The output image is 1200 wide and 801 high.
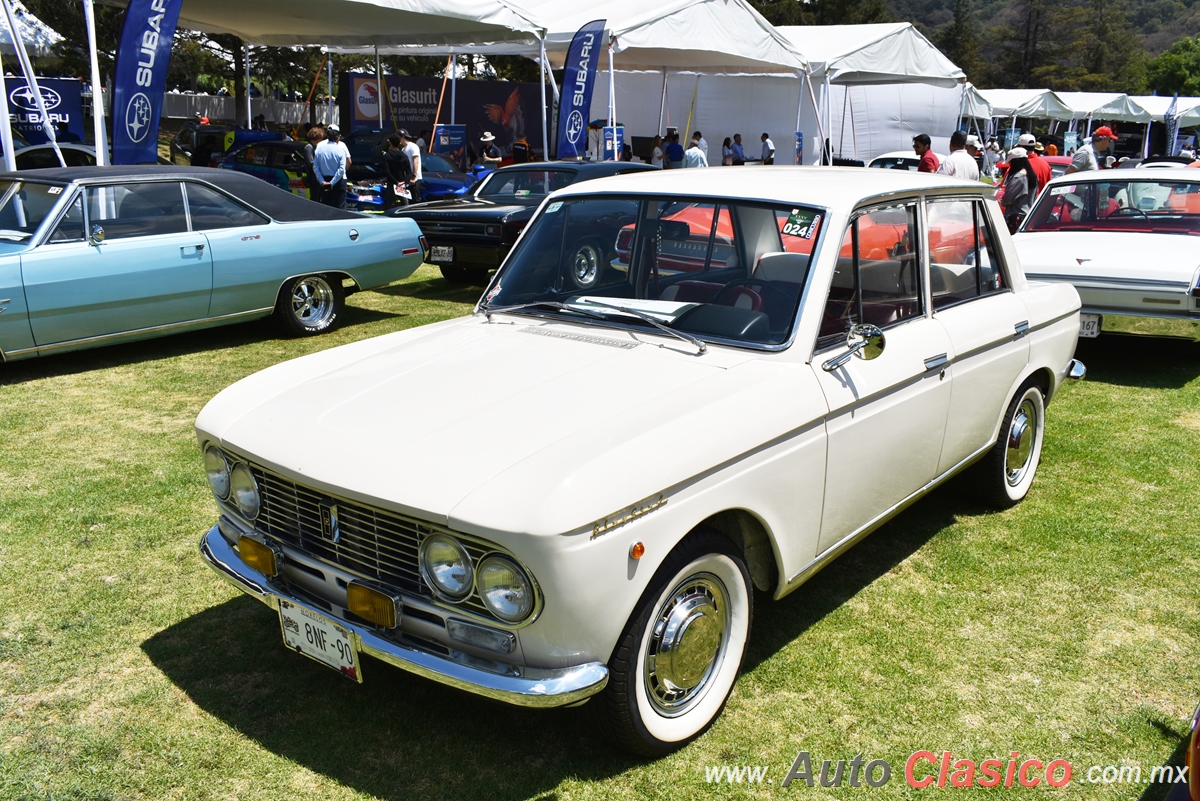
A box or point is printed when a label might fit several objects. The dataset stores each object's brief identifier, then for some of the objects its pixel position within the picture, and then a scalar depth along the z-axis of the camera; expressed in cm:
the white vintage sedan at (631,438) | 253
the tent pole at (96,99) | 1005
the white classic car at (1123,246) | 707
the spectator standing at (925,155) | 1145
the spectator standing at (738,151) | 2411
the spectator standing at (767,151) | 2527
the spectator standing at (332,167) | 1371
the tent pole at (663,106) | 2786
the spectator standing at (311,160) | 1426
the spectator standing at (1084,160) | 1452
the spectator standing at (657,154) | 2120
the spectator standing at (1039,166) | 1168
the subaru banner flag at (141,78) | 1019
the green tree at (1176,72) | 9175
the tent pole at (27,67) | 1082
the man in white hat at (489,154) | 1917
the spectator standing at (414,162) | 1559
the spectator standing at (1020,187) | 1087
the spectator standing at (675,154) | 2109
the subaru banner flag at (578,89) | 1503
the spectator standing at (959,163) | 1123
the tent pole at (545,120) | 1502
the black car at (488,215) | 1030
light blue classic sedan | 677
